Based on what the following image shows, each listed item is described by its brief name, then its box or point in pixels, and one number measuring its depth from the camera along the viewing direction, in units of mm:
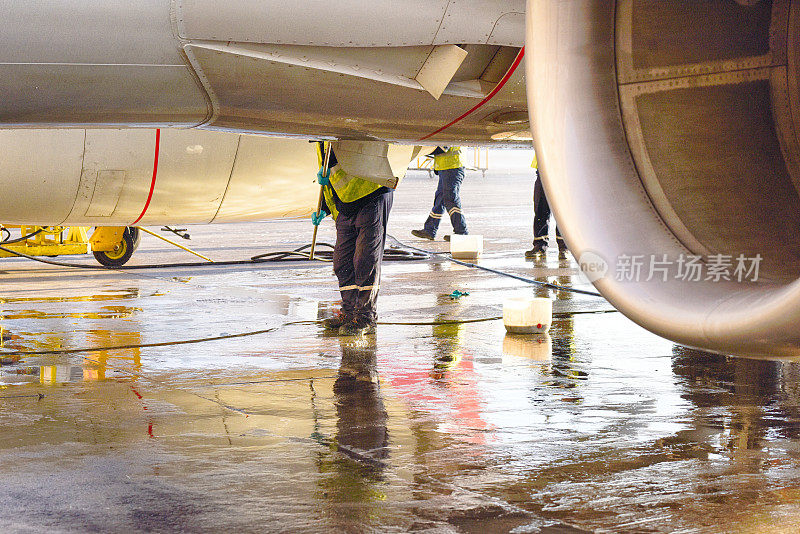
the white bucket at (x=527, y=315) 7266
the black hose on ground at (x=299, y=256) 12216
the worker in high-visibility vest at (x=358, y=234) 7281
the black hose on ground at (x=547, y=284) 8992
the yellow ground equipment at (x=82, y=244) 11828
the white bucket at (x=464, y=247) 12688
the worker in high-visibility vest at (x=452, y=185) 14344
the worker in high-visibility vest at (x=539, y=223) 13211
